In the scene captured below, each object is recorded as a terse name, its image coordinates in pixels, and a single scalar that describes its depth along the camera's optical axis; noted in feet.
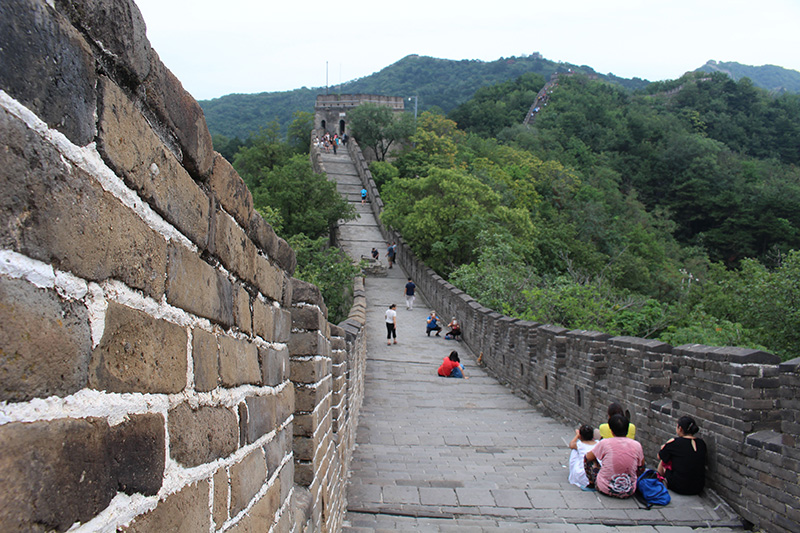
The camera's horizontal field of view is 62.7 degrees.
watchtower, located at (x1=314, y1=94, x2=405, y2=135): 159.94
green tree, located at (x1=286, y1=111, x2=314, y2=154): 158.10
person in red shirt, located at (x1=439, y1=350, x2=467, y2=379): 41.91
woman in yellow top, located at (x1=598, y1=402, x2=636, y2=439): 21.29
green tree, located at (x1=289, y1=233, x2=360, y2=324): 52.13
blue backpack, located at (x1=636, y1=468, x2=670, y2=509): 17.70
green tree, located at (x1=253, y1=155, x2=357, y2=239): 75.25
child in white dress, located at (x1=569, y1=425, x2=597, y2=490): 19.61
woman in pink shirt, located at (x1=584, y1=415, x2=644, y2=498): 18.31
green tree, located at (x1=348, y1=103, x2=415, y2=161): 130.41
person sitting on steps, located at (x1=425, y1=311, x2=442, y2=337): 55.06
